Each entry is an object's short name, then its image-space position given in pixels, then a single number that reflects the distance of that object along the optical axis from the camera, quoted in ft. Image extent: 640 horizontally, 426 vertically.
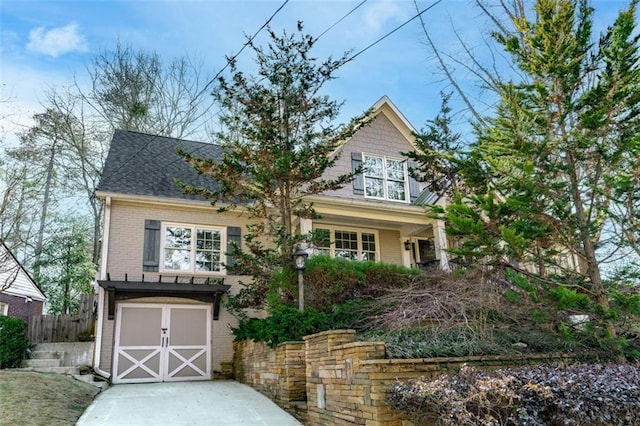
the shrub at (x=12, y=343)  34.09
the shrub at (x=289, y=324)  27.14
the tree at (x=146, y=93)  68.90
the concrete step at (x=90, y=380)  33.18
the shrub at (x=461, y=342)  19.03
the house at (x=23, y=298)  52.24
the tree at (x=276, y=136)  34.01
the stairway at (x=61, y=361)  34.12
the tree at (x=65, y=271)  62.49
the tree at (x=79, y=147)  65.62
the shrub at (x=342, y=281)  31.89
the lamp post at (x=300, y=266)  29.84
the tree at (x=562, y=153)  21.81
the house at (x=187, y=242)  38.22
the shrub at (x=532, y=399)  13.98
